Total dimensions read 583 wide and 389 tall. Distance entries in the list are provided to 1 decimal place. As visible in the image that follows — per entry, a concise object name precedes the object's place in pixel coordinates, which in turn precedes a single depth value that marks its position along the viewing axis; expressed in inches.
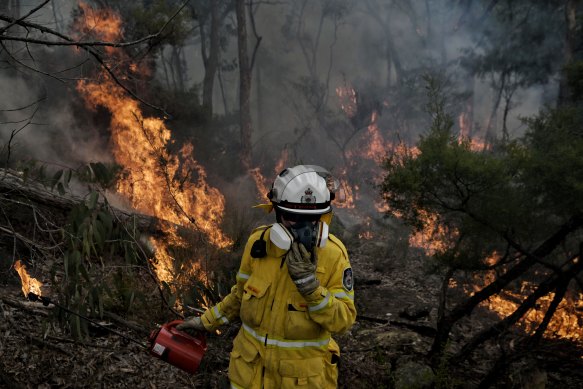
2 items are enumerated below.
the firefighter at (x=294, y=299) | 92.6
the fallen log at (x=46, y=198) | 209.9
